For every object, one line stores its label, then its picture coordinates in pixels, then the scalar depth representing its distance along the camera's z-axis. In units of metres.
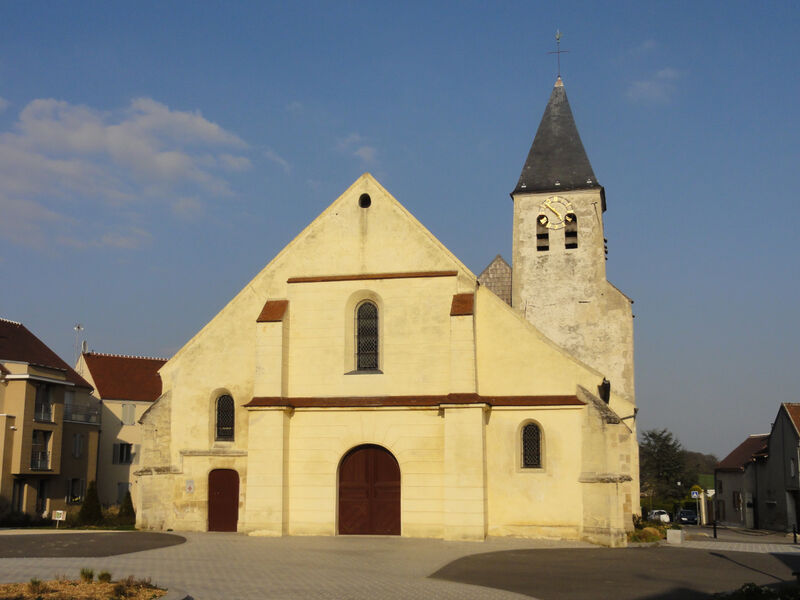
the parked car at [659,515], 50.19
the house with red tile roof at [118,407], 49.31
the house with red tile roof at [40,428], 37.59
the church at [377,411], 24.16
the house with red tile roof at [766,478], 43.22
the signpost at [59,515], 28.28
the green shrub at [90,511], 31.08
